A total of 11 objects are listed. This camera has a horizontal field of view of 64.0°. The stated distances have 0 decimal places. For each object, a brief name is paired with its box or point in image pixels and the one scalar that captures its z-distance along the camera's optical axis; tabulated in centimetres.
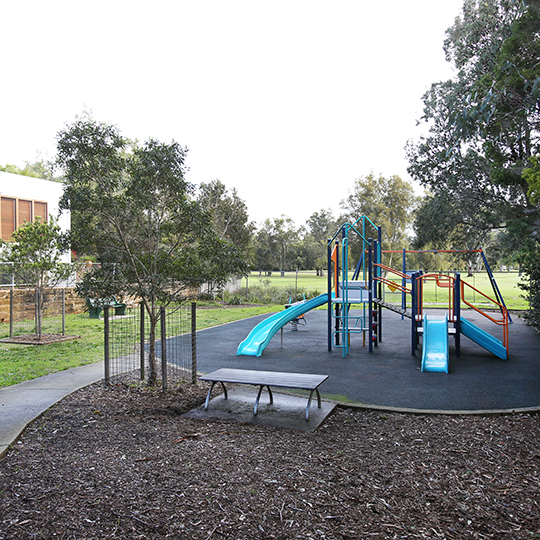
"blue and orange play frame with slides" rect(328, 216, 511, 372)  955
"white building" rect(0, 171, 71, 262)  1944
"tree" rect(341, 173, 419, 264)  4231
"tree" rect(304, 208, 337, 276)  7117
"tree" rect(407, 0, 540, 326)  1473
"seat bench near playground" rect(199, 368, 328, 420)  572
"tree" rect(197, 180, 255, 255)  3155
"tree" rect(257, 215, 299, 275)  6362
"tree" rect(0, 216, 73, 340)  1193
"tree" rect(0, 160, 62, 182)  4866
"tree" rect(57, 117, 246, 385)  647
